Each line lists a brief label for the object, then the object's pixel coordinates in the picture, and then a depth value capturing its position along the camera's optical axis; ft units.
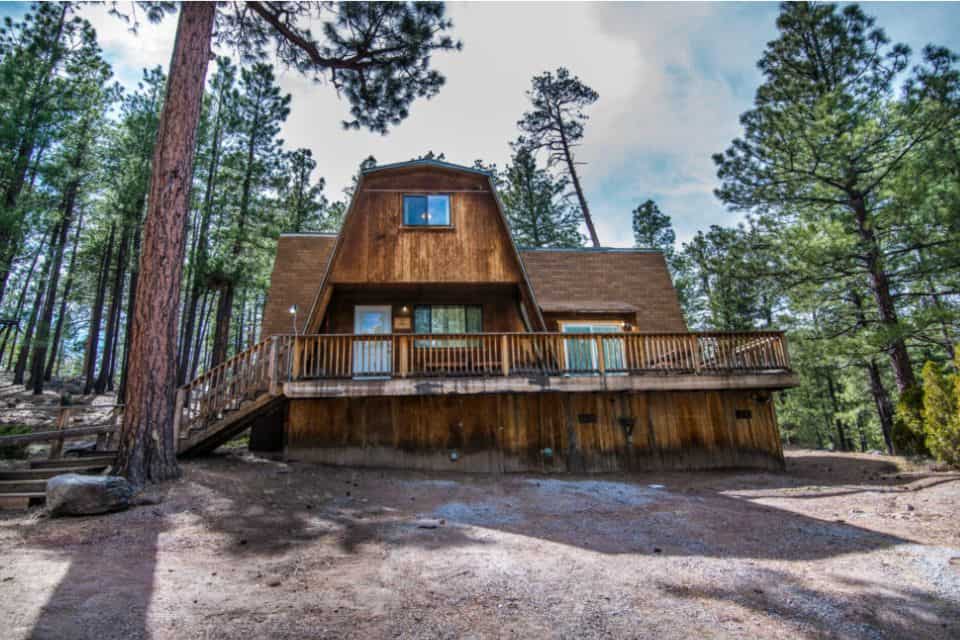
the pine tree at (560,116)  81.46
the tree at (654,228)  103.71
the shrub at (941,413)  33.50
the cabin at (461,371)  34.37
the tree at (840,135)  43.57
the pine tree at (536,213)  91.56
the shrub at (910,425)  40.19
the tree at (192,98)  24.81
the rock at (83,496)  19.97
